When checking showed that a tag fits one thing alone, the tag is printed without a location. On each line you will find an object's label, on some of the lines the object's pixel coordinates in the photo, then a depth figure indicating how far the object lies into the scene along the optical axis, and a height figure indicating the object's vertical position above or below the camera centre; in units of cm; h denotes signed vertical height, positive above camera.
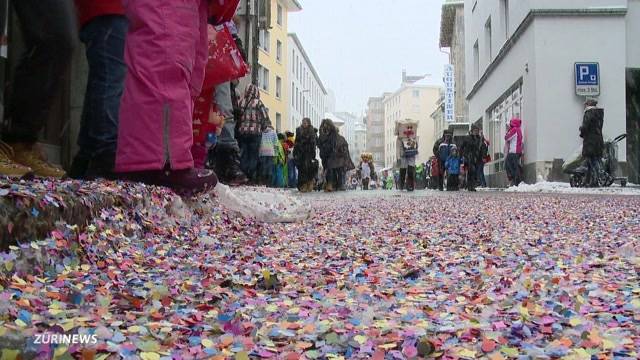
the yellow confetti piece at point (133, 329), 90 -21
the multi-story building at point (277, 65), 3362 +675
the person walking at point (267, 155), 1020 +48
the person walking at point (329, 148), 1237 +72
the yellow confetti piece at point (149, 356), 79 -22
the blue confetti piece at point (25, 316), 85 -18
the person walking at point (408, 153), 1248 +66
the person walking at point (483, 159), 1377 +56
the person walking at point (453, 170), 1321 +29
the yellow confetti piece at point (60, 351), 74 -20
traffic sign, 1214 +206
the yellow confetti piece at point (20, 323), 83 -19
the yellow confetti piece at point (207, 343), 87 -22
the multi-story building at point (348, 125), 10631 +1071
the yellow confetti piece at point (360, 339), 92 -23
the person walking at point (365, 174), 2441 +39
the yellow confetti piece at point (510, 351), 89 -24
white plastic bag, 286 -11
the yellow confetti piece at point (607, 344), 91 -24
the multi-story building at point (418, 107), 7654 +1102
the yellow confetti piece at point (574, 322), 104 -24
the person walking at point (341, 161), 1243 +46
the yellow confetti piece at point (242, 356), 82 -23
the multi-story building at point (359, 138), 12012 +902
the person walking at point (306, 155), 1154 +55
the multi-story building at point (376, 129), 10644 +959
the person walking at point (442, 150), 1434 +79
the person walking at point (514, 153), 1341 +67
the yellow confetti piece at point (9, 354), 72 -20
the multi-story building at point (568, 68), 1216 +234
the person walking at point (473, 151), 1322 +70
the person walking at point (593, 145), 1019 +63
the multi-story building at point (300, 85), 4141 +780
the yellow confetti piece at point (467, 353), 87 -24
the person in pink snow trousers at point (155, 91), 204 +31
